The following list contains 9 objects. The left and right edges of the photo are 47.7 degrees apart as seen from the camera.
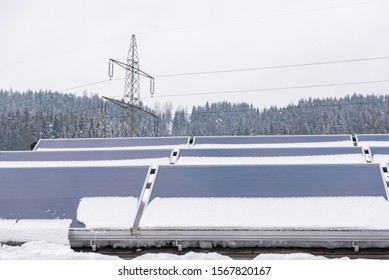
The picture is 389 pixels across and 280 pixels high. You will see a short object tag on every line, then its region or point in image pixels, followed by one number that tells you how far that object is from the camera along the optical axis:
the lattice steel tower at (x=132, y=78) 32.85
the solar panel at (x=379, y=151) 11.83
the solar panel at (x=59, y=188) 8.45
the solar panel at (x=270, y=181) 8.24
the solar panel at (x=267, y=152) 12.44
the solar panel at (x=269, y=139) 15.66
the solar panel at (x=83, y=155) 12.95
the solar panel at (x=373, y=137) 15.19
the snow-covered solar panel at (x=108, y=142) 16.14
